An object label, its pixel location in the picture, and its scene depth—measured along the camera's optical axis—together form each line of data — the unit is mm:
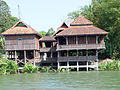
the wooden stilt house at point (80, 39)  26703
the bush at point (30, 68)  25625
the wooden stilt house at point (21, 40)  28047
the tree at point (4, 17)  42188
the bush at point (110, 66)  26792
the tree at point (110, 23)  31234
